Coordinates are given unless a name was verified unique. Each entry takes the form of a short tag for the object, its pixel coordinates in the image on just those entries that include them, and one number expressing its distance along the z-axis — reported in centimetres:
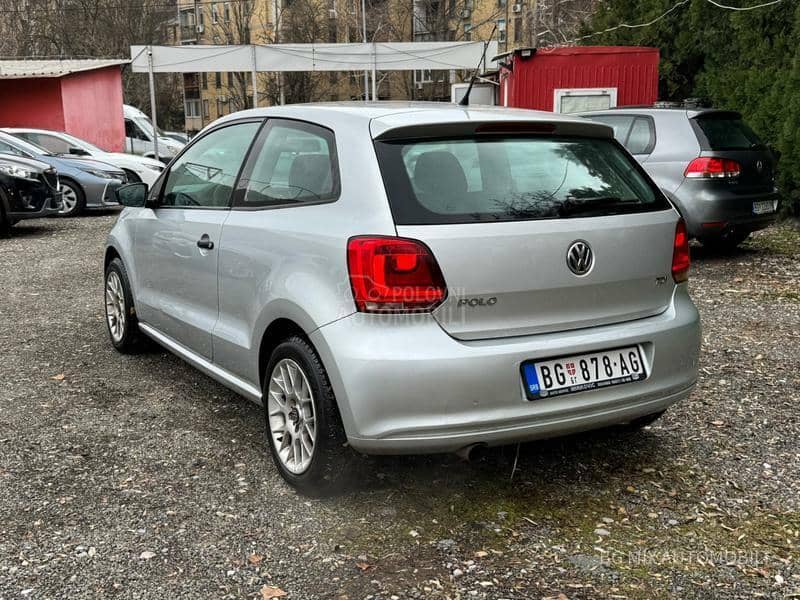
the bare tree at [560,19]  3100
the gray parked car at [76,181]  1530
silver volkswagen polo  323
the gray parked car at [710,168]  912
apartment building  5706
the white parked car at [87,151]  1631
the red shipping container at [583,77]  1653
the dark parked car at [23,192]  1249
